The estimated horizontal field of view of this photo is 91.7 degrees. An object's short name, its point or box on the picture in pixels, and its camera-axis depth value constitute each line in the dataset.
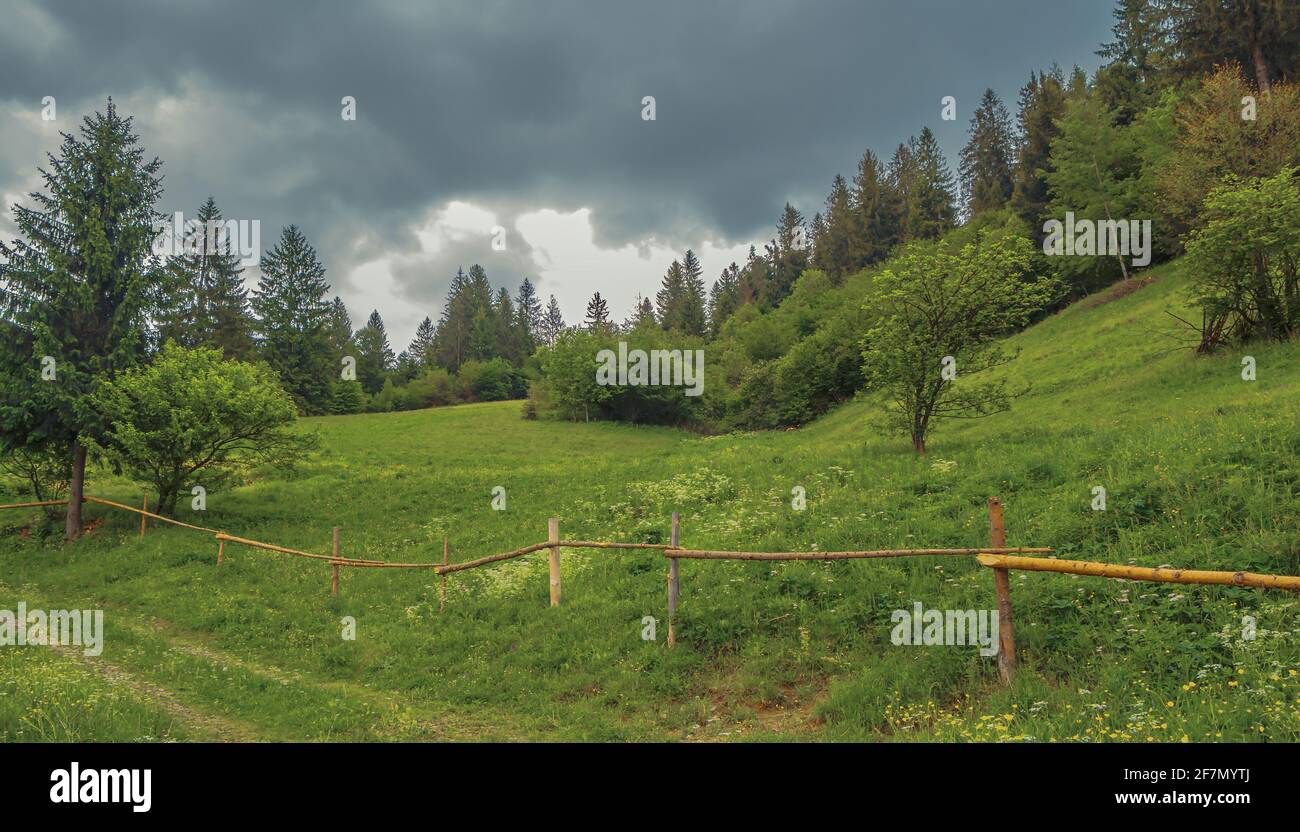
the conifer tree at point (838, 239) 92.75
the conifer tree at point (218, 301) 65.31
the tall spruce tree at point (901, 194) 88.30
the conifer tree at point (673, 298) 107.38
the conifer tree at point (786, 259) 106.74
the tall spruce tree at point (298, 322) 70.50
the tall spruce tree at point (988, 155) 76.06
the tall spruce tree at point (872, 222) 89.38
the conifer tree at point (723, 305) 108.90
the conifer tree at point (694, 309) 104.69
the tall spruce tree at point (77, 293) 23.02
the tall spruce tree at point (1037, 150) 60.78
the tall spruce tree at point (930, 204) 81.75
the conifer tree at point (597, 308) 106.70
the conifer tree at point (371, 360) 90.31
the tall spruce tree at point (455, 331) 113.69
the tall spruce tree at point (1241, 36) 39.19
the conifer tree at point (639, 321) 73.38
